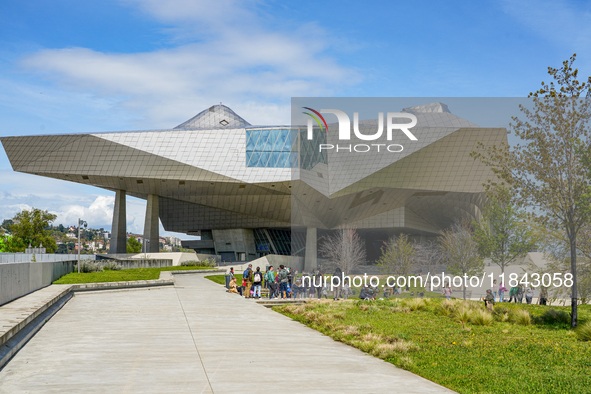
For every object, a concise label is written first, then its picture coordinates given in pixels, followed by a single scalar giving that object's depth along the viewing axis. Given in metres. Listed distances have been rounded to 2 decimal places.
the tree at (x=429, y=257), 59.19
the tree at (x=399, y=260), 48.69
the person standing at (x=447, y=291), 31.54
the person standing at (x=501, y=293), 35.53
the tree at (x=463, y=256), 46.59
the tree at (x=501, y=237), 44.53
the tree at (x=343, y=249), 59.25
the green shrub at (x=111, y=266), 42.88
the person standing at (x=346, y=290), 27.99
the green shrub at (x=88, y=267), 38.91
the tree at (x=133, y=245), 117.00
